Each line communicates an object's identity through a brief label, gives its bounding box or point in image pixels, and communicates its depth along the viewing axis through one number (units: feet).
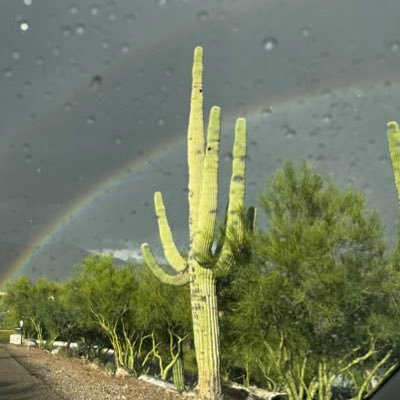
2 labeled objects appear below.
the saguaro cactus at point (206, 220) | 60.18
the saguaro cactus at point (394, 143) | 52.95
